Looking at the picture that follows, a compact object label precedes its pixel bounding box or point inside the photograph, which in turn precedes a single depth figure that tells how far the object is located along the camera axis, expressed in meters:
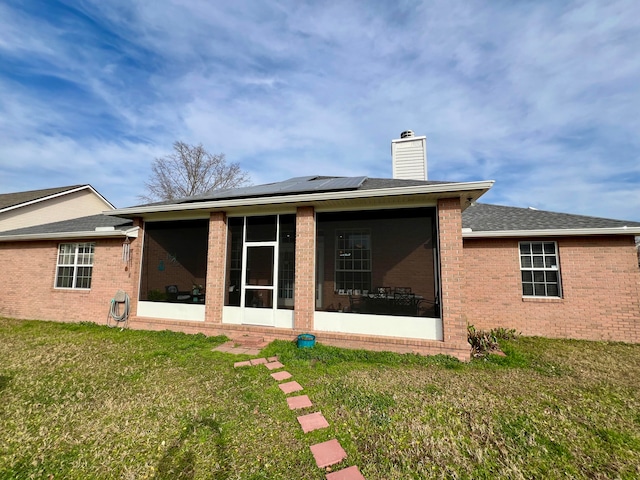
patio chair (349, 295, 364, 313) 6.36
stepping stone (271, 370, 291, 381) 4.51
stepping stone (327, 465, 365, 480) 2.37
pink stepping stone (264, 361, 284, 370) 4.97
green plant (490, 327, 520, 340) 7.09
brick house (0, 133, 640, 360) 5.91
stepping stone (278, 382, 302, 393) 4.09
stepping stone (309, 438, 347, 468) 2.58
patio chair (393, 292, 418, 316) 6.14
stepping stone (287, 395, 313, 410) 3.62
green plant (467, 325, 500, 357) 5.92
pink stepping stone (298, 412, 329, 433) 3.13
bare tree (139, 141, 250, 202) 25.13
